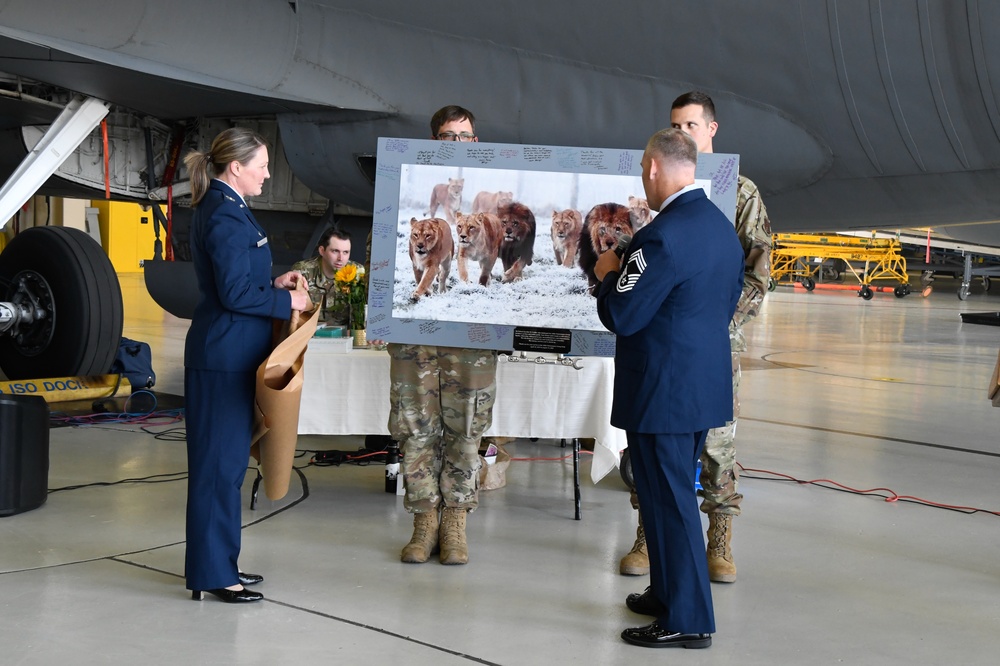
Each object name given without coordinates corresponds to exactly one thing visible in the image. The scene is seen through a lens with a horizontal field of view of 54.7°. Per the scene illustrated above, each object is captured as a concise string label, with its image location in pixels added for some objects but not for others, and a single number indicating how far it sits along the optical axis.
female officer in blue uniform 3.09
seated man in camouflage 5.50
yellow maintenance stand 23.67
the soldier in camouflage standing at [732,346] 3.58
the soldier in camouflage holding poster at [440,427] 3.77
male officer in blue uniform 2.78
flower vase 4.83
